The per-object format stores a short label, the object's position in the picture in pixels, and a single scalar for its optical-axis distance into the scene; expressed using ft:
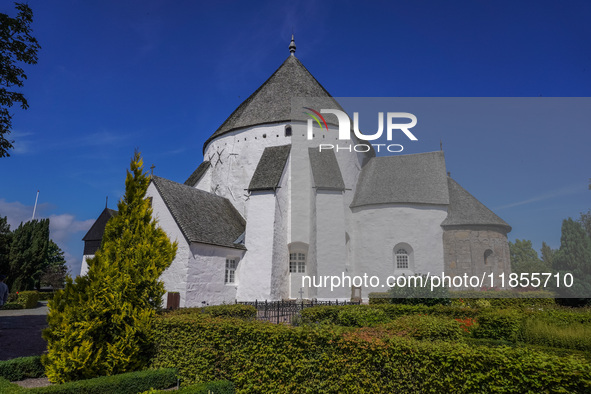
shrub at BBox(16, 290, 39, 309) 80.93
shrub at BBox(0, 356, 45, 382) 26.32
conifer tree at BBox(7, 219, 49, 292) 99.40
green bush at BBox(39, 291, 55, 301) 100.09
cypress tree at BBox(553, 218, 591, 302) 130.11
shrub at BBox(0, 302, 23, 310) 77.61
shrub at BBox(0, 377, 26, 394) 20.07
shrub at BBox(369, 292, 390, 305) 58.95
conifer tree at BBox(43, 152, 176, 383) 24.56
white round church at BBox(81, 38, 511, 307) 62.90
